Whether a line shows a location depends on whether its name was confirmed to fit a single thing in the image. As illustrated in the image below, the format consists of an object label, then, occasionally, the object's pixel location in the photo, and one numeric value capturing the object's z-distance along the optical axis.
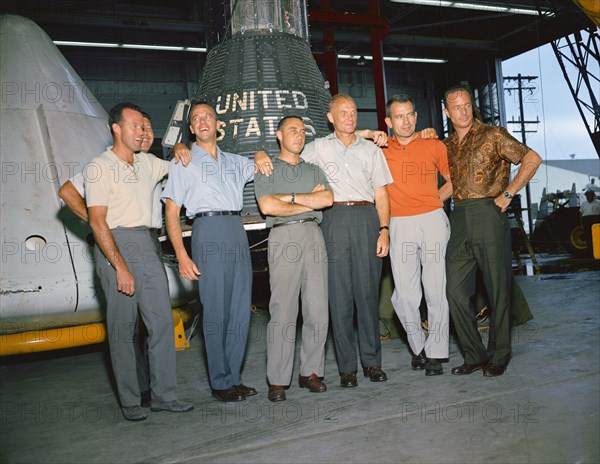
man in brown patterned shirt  3.46
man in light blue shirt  3.18
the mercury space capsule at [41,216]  4.07
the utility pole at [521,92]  28.17
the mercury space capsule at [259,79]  4.35
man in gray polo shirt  3.21
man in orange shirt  3.55
